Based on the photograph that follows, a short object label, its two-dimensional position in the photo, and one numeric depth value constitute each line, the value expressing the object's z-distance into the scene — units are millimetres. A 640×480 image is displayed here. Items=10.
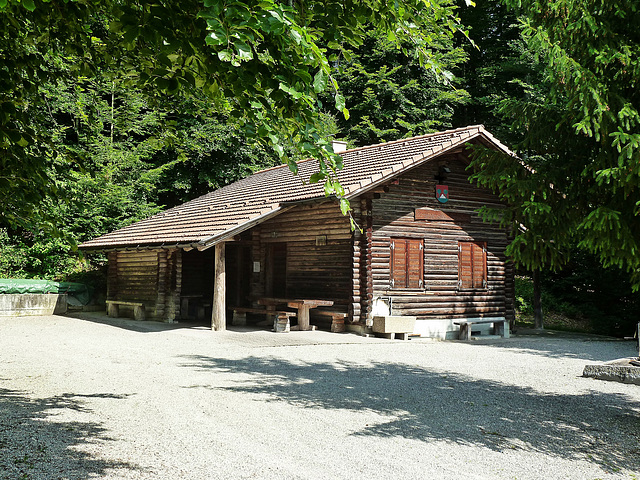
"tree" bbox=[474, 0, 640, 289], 6242
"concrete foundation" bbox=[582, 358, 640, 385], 9320
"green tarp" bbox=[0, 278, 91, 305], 19000
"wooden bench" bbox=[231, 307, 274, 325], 16423
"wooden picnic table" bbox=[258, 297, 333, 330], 14727
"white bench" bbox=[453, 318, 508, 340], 15938
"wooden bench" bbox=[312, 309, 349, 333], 15054
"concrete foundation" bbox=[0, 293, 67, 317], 18859
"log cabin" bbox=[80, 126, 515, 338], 15047
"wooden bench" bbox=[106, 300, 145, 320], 17969
